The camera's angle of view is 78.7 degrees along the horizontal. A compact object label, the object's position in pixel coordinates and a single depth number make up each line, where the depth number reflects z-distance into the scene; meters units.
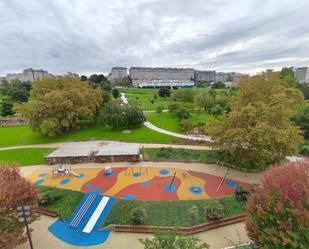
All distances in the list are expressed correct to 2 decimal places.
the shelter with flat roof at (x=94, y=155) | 22.23
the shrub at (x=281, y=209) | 6.55
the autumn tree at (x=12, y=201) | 8.92
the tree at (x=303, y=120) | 27.83
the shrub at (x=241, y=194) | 14.20
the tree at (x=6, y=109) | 49.59
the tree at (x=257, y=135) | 16.27
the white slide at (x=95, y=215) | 12.63
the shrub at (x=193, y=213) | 12.71
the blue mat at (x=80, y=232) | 11.67
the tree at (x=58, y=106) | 29.34
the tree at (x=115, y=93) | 64.50
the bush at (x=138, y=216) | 12.40
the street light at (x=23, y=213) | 9.38
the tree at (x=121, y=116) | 32.62
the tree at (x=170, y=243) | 7.16
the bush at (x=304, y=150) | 22.59
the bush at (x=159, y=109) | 42.38
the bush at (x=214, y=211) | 12.53
